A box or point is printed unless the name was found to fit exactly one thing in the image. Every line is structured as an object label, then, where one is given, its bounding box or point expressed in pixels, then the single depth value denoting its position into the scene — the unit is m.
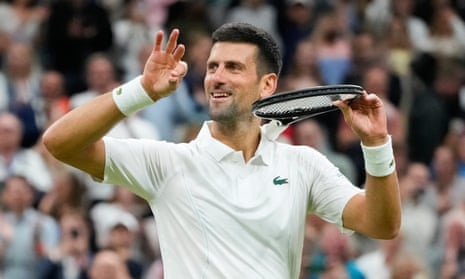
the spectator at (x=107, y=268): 10.71
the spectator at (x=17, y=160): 12.46
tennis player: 6.23
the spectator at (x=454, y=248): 11.65
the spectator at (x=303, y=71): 14.40
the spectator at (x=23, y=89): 13.21
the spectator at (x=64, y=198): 12.06
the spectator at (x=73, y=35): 14.66
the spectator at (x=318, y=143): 13.12
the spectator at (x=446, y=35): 15.80
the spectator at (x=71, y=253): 11.34
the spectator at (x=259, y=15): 15.64
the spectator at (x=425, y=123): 14.47
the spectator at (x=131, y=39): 14.62
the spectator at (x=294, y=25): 15.62
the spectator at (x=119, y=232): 11.45
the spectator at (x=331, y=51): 14.88
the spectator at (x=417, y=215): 12.29
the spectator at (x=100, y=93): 12.47
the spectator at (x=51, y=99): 13.44
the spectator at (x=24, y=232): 11.47
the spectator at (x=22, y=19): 14.76
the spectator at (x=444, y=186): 12.97
